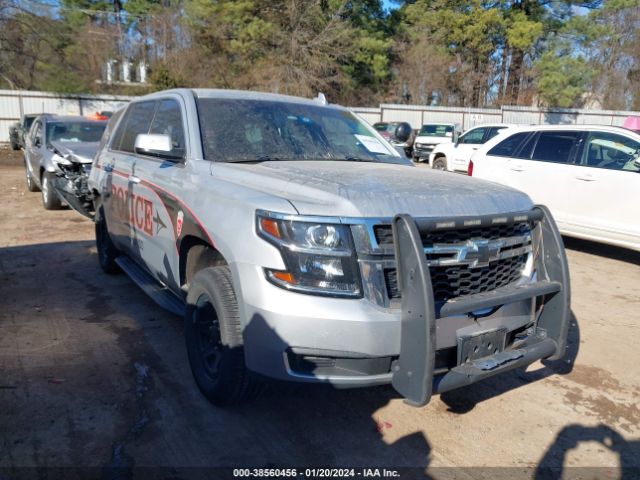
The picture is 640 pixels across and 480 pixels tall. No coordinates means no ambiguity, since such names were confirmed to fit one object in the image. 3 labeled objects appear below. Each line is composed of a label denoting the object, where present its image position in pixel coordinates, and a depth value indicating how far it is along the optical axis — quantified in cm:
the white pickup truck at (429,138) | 2278
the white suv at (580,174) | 725
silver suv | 271
